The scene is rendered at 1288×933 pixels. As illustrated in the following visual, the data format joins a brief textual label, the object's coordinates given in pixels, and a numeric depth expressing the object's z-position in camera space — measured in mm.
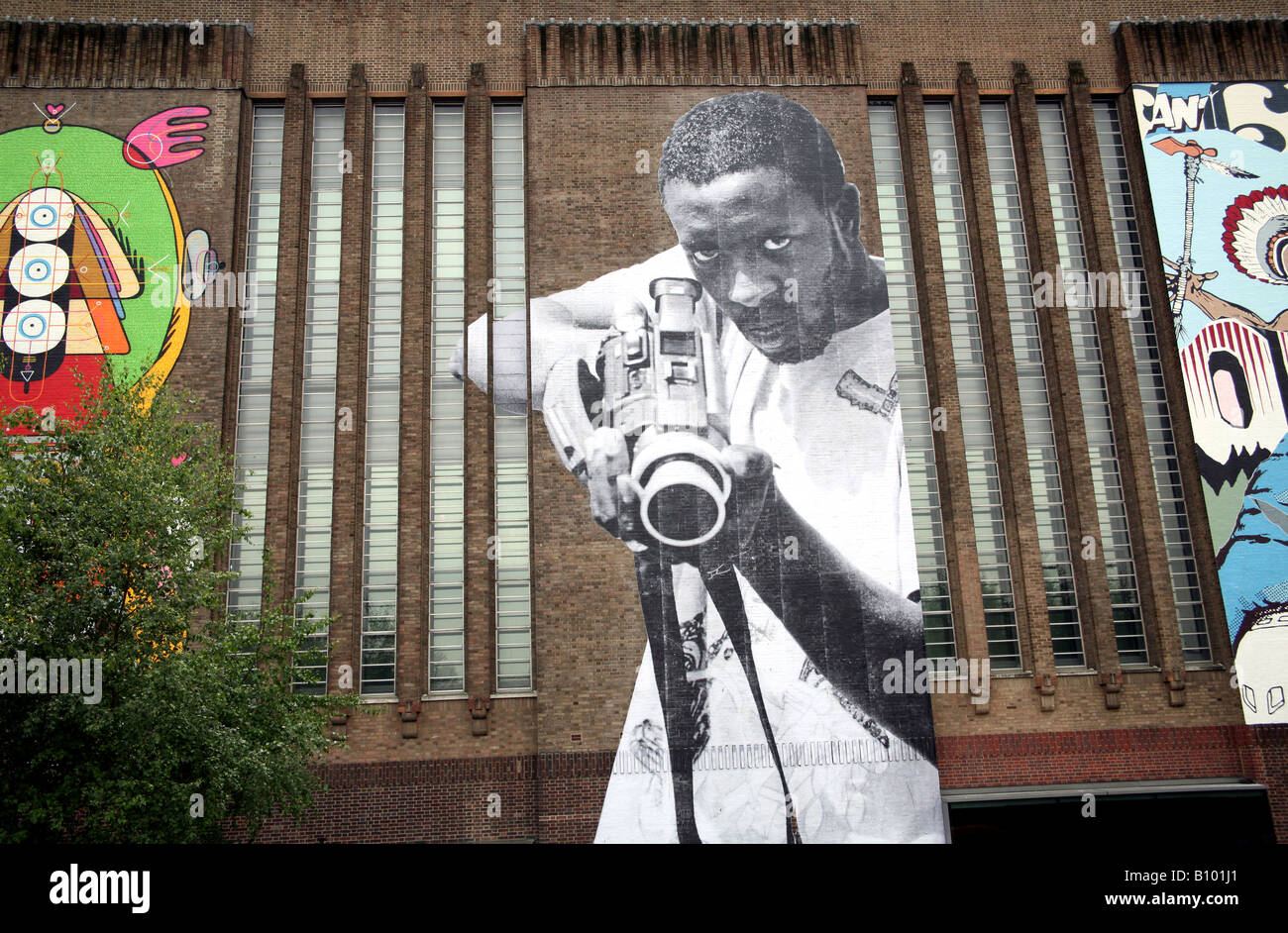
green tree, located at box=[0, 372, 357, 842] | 13914
